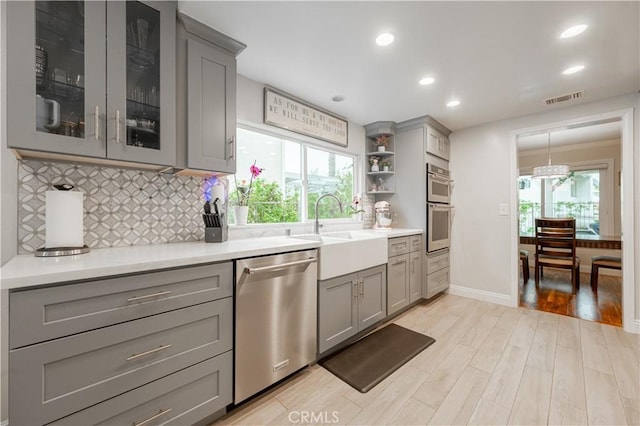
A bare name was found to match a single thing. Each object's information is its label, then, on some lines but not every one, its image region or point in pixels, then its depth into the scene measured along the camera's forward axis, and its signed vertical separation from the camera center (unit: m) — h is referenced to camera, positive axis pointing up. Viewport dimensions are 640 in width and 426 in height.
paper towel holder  1.22 -0.19
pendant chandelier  3.84 +0.64
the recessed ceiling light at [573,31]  1.63 +1.19
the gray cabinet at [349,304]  1.96 -0.79
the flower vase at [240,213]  2.17 +0.00
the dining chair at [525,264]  4.15 -0.83
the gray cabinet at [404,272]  2.68 -0.66
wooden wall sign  2.39 +1.00
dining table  4.64 -0.52
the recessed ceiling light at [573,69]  2.08 +1.19
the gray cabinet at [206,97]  1.58 +0.76
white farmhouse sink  1.95 -0.35
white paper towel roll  1.25 -0.03
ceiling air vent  2.54 +1.18
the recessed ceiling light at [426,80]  2.28 +1.20
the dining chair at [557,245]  3.62 -0.47
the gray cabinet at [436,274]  3.16 -0.80
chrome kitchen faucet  2.66 -0.14
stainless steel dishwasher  1.46 -0.67
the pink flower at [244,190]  2.21 +0.20
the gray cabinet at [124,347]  0.91 -0.57
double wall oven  3.21 +0.06
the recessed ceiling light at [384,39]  1.71 +1.19
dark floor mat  1.82 -1.16
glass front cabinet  1.09 +0.66
